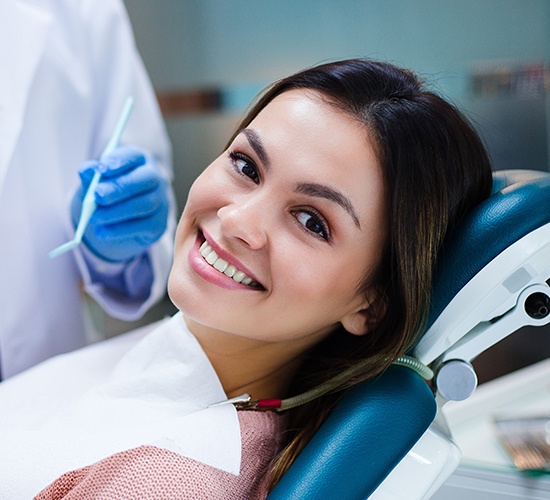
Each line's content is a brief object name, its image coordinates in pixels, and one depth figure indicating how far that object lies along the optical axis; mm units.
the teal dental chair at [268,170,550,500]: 1016
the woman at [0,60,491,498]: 1082
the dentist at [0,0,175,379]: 1493
